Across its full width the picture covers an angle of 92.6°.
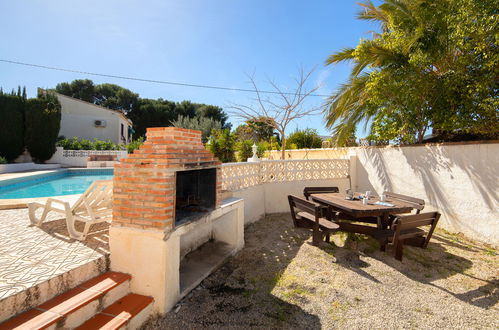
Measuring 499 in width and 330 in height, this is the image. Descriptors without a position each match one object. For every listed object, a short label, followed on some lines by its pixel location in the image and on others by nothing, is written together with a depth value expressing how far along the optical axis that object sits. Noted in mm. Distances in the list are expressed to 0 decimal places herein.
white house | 22266
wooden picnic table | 4199
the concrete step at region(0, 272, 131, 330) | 1979
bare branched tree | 10312
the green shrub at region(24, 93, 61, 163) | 16156
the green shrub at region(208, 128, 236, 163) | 11133
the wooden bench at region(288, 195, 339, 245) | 4234
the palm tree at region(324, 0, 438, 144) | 5840
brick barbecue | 2775
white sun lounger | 3453
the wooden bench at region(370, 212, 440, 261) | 3816
